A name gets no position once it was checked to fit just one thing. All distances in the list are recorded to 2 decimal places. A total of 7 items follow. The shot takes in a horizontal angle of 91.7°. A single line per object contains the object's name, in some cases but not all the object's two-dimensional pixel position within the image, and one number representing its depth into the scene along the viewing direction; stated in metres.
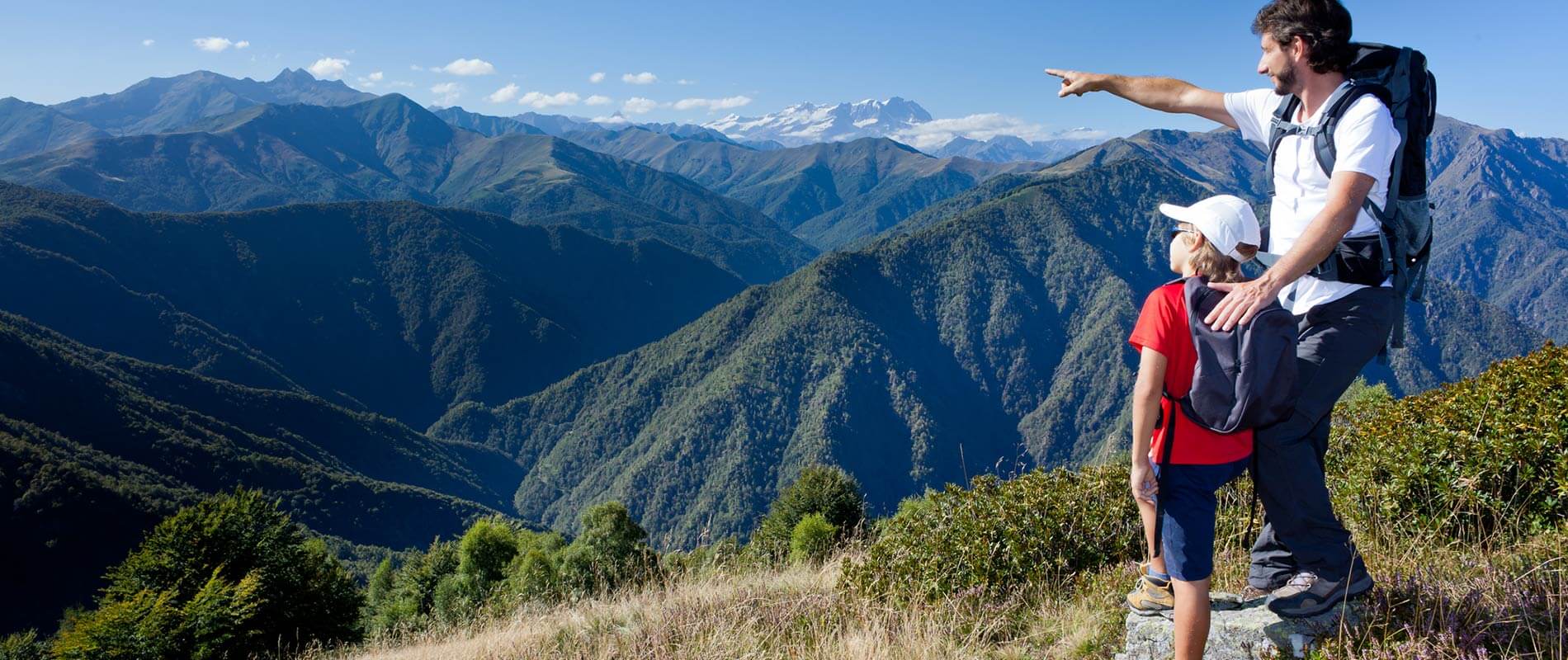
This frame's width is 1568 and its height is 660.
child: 3.30
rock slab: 3.54
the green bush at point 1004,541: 5.59
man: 3.19
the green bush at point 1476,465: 5.02
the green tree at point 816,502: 34.09
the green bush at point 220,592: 15.77
